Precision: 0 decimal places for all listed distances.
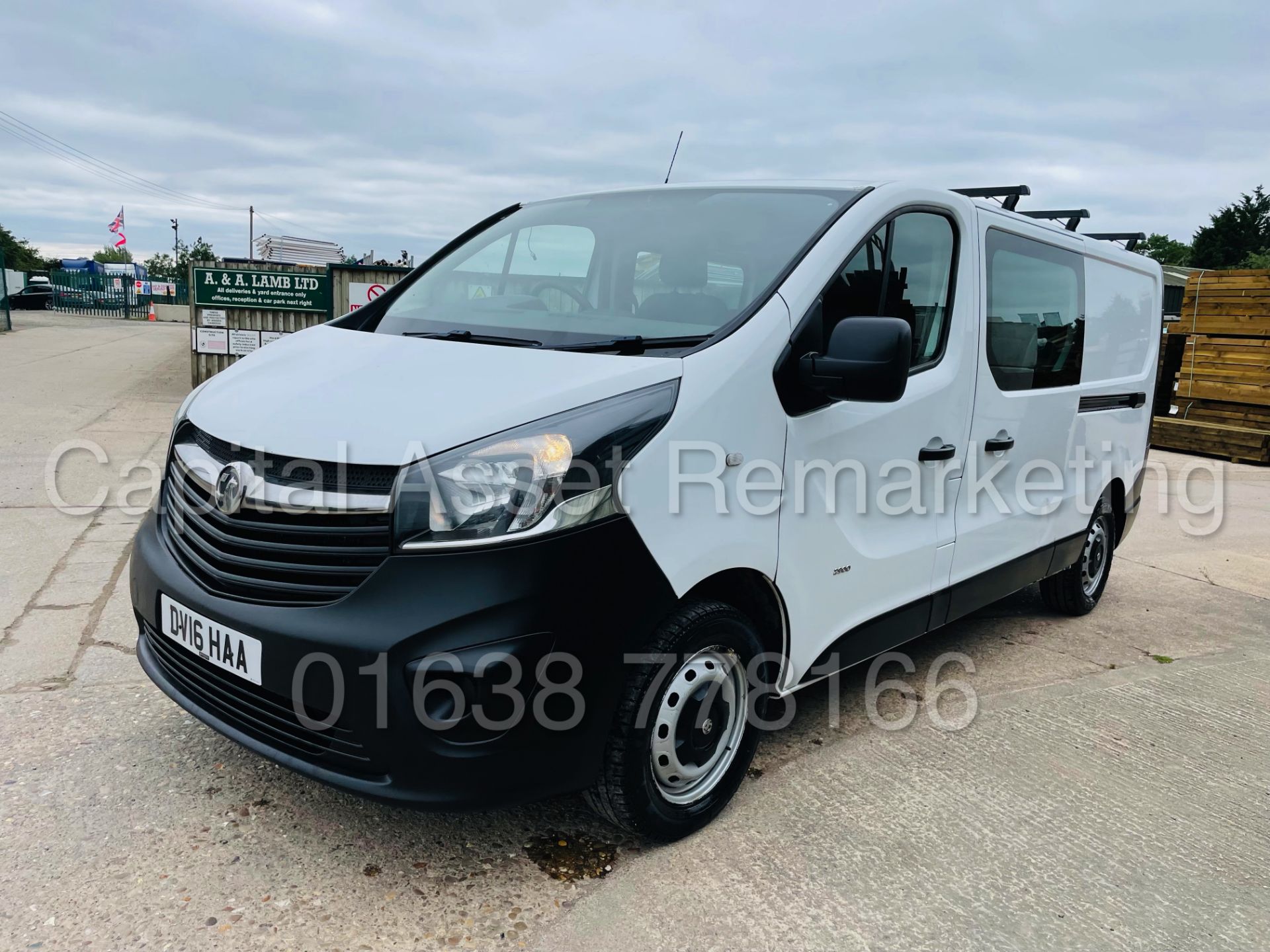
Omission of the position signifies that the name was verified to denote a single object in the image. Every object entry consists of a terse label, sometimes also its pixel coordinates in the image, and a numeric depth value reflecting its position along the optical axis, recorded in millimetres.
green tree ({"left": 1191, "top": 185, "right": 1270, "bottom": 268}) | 61062
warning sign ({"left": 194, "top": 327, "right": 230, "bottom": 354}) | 11336
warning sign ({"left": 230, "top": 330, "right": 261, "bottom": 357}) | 11430
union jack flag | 46344
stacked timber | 11609
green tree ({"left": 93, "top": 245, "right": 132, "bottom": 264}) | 91962
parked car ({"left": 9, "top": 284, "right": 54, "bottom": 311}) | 33219
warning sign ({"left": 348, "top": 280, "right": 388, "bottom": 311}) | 11273
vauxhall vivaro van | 2041
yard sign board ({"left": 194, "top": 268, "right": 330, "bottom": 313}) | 11180
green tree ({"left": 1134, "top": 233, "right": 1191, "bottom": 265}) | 82750
